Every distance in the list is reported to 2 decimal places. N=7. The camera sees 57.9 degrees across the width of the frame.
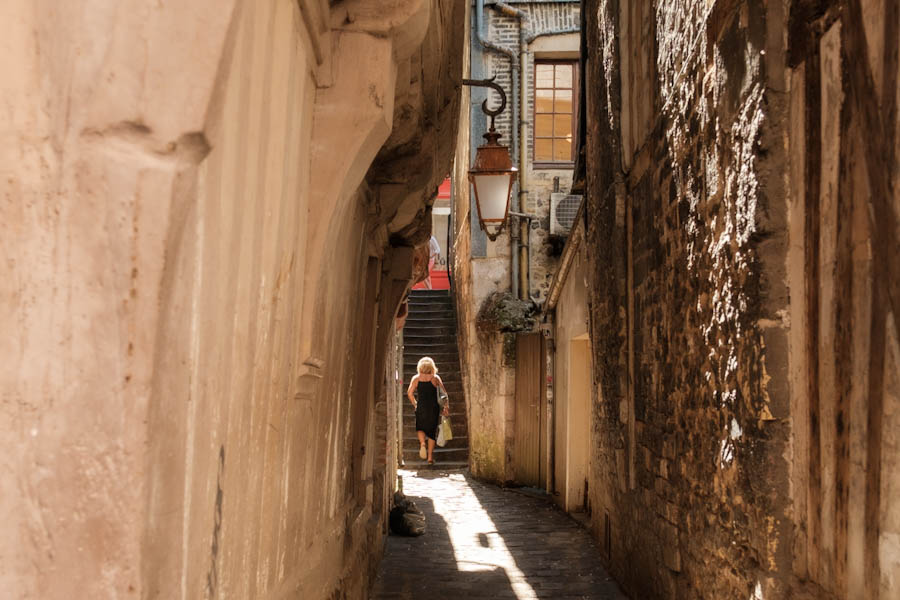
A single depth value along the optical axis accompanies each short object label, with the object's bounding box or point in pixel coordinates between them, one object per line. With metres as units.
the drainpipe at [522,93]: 12.60
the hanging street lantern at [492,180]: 7.15
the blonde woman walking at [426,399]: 11.45
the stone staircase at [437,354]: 12.91
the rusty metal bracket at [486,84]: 5.36
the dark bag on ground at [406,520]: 7.54
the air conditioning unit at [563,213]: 12.30
